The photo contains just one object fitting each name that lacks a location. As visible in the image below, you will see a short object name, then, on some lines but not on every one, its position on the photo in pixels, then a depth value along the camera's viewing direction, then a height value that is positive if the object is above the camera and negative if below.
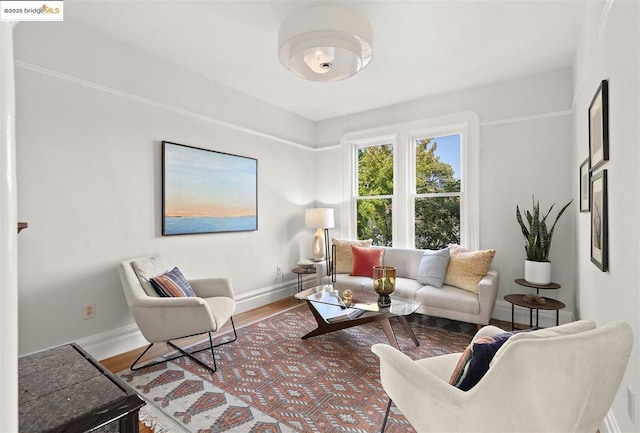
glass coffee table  2.66 -0.76
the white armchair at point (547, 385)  1.06 -0.55
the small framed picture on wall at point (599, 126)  1.80 +0.54
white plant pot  3.00 -0.50
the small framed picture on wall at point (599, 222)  1.81 -0.02
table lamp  4.50 -0.08
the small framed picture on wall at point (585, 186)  2.38 +0.24
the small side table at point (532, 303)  2.82 -0.74
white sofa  3.04 -0.73
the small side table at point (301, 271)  4.34 -0.69
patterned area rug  1.91 -1.14
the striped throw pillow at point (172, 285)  2.66 -0.55
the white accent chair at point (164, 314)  2.42 -0.70
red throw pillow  3.95 -0.50
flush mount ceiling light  2.22 +1.24
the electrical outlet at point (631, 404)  1.41 -0.81
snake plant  3.12 -0.20
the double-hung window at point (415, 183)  3.92 +0.46
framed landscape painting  3.20 +0.29
